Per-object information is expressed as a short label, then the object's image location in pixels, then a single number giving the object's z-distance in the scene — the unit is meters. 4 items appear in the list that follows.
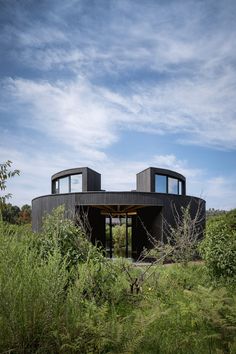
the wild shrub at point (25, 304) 2.64
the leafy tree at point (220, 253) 6.50
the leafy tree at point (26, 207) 41.73
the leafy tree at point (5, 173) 5.73
